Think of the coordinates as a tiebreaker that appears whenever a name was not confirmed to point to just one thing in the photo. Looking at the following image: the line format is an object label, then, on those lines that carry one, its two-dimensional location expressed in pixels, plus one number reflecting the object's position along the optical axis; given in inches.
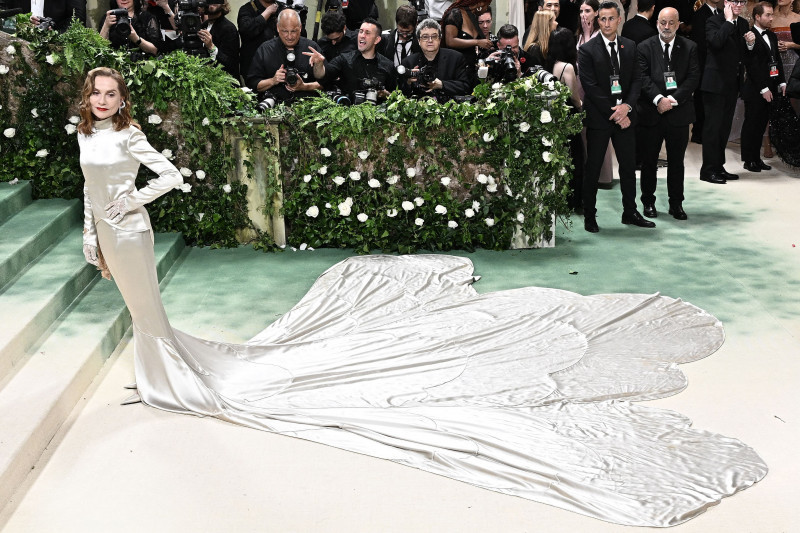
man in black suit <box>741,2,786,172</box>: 433.4
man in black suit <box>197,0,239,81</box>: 377.4
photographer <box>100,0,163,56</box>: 344.8
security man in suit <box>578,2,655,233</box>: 347.9
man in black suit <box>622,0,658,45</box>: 400.2
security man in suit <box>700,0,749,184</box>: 420.5
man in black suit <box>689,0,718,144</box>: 441.7
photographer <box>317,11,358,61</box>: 371.9
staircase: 196.1
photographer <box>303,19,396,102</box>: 352.8
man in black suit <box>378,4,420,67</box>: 367.9
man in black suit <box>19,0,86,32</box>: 358.9
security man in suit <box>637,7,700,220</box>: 362.3
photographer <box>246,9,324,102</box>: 348.5
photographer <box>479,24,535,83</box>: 350.6
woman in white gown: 182.4
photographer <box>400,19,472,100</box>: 344.2
